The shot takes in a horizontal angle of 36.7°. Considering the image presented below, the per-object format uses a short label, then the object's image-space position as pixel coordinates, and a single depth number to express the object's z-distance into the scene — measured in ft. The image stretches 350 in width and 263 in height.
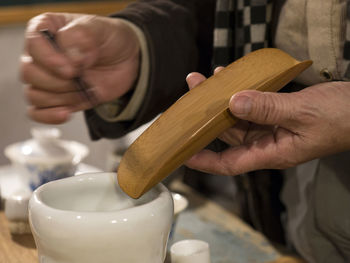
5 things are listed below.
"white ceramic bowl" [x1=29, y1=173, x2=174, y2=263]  1.73
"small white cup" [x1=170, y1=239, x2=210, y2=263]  2.23
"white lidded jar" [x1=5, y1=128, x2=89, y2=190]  3.44
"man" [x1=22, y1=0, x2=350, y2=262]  2.14
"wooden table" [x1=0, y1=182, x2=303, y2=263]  2.56
